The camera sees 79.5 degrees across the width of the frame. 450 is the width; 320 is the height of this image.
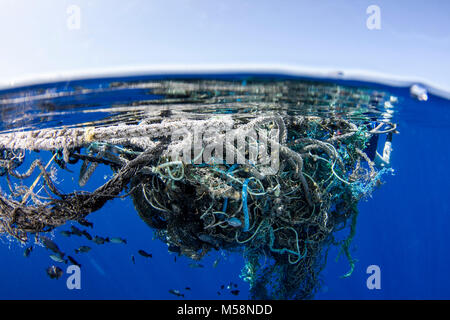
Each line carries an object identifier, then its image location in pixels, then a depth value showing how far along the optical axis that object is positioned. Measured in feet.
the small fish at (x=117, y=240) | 21.52
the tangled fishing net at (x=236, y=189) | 14.74
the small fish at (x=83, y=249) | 21.80
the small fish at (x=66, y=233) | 20.77
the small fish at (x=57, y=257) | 20.67
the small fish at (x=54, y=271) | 21.61
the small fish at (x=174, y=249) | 18.06
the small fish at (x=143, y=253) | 22.79
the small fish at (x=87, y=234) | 20.79
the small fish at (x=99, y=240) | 20.81
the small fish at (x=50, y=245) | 18.41
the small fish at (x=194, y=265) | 20.73
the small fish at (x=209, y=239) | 16.48
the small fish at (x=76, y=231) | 20.36
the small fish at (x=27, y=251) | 21.02
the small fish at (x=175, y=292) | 23.41
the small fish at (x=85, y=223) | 17.36
